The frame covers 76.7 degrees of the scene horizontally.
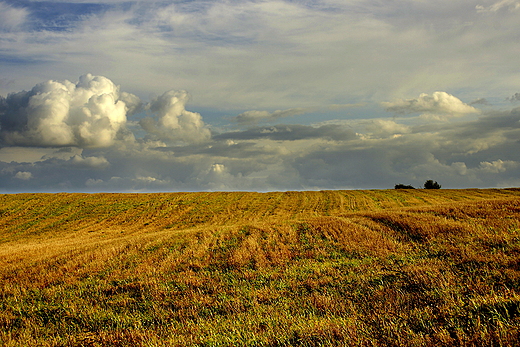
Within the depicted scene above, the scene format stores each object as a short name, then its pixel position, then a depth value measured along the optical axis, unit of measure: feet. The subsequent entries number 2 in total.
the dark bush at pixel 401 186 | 305.73
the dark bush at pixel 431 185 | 324.60
